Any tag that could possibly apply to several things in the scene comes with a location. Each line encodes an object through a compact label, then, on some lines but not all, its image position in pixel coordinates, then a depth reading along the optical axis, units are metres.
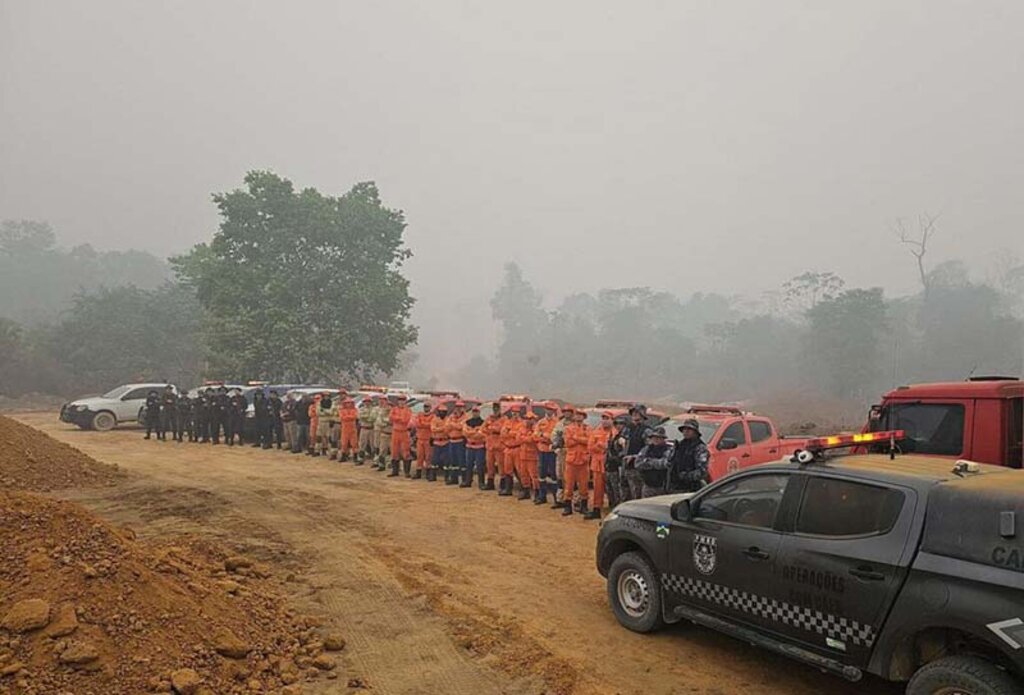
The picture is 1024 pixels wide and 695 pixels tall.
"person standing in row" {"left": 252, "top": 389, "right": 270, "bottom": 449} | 19.86
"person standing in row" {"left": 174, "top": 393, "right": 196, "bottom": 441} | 21.05
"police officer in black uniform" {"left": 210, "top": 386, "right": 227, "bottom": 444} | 20.39
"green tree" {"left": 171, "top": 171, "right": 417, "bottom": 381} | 32.62
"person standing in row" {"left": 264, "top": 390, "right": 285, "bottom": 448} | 19.73
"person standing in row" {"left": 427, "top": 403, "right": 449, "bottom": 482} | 14.17
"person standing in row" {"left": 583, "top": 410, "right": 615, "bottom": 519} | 10.85
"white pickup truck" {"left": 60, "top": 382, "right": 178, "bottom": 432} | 24.17
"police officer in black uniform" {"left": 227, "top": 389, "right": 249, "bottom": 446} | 20.39
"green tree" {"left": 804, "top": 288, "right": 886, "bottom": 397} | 36.97
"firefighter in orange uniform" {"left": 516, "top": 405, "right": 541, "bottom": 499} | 12.26
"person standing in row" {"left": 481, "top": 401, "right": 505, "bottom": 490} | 13.09
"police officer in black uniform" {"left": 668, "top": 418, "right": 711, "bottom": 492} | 8.95
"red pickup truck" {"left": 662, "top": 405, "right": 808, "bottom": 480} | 11.20
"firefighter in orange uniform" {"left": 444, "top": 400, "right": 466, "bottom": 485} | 13.99
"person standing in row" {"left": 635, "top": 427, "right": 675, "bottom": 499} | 9.20
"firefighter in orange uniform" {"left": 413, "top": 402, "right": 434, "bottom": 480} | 14.77
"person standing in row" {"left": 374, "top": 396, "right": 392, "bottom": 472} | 15.81
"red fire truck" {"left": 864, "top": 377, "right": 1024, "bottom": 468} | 7.44
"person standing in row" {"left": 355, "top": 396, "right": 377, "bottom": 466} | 16.70
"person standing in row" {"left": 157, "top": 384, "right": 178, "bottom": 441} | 21.23
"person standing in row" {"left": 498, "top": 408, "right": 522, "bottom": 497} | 12.50
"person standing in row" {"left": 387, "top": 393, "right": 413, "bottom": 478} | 15.12
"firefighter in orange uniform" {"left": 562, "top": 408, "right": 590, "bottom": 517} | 11.01
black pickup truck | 3.88
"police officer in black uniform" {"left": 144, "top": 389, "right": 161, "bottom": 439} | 21.53
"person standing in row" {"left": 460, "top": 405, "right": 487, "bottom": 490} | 13.53
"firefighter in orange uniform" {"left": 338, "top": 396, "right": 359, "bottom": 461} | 17.20
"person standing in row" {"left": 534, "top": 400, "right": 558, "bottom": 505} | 12.13
